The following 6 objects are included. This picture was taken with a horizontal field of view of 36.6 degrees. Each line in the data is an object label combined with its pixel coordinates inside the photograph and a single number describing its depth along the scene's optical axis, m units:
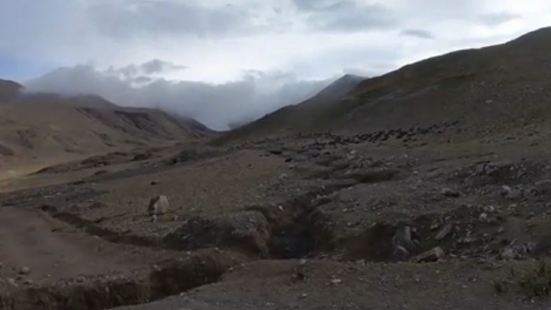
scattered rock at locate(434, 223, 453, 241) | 12.10
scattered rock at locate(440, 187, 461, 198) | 14.41
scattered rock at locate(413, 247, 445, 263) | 10.66
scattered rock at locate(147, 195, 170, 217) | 18.41
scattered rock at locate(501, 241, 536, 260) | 10.43
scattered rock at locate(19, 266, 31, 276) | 13.46
